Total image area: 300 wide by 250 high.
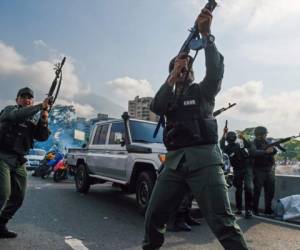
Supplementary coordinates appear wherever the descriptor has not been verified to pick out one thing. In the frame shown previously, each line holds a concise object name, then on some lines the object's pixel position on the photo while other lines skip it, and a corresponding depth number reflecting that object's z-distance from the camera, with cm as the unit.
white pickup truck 665
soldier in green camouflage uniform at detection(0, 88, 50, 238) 414
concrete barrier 767
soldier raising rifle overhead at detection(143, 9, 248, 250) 251
